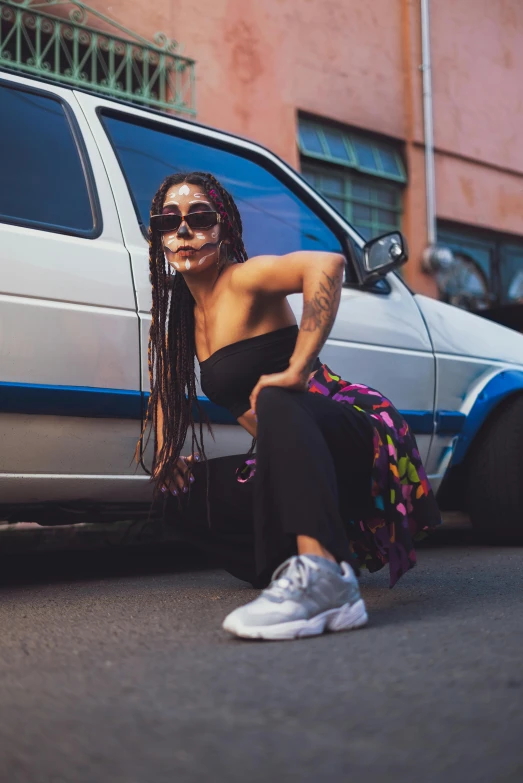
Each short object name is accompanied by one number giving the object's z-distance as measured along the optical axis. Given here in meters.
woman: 2.30
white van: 3.12
